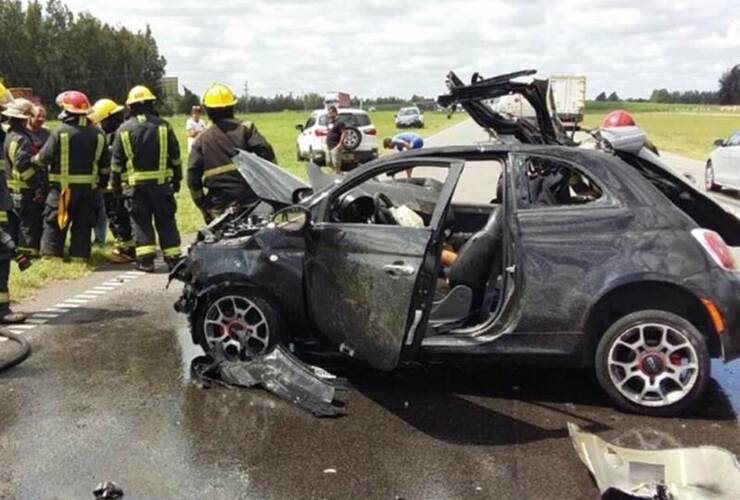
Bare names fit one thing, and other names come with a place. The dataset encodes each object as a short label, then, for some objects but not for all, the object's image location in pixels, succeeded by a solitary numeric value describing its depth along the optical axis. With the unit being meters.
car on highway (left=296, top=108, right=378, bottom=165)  22.52
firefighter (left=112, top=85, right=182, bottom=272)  8.55
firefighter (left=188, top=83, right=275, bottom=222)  7.62
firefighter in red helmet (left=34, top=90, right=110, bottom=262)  9.06
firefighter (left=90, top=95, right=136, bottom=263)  9.79
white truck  44.15
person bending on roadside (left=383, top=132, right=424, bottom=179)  9.06
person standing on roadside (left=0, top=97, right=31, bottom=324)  6.91
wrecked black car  4.62
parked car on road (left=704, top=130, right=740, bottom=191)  16.19
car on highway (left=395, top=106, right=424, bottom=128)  52.72
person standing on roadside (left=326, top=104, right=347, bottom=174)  19.64
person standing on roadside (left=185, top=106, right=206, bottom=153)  17.81
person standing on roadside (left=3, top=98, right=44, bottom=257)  8.86
